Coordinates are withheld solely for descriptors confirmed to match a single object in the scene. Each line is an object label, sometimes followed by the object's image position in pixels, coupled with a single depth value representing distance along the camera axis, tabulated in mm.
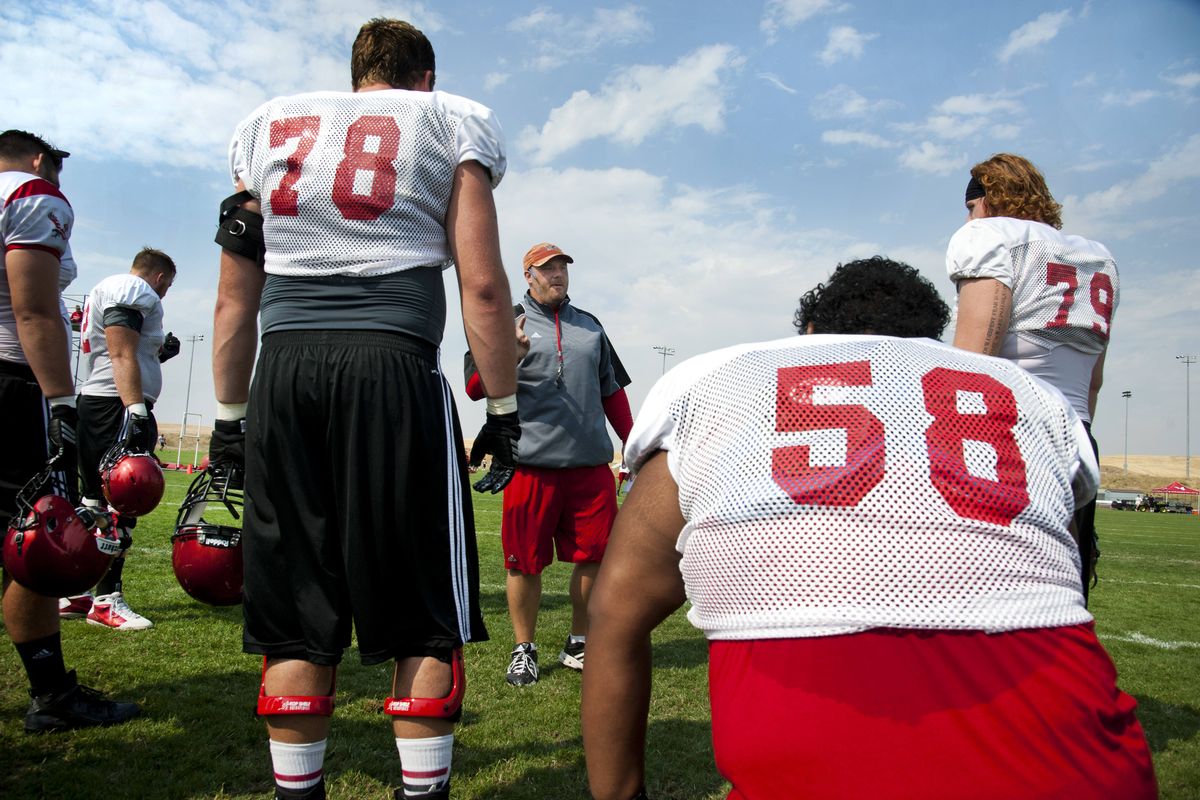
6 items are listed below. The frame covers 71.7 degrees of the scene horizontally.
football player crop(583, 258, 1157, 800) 1148
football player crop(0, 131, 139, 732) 3092
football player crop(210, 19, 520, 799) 2053
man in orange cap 4602
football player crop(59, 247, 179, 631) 4863
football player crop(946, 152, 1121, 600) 2895
